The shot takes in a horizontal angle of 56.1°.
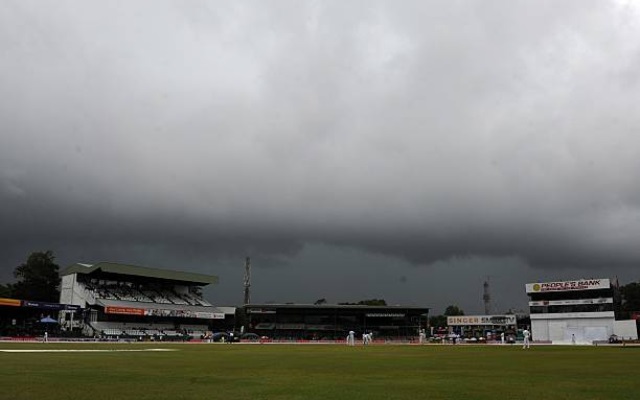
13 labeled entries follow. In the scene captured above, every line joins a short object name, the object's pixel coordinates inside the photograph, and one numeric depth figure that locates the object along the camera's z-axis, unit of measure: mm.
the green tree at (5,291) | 113900
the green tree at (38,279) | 114375
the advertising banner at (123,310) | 88812
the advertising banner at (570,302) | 101688
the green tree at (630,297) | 145375
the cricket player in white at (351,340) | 65375
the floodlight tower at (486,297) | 172250
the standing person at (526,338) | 57284
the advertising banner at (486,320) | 138000
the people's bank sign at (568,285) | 101869
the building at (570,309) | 100438
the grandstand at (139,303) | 90438
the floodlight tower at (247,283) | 126975
